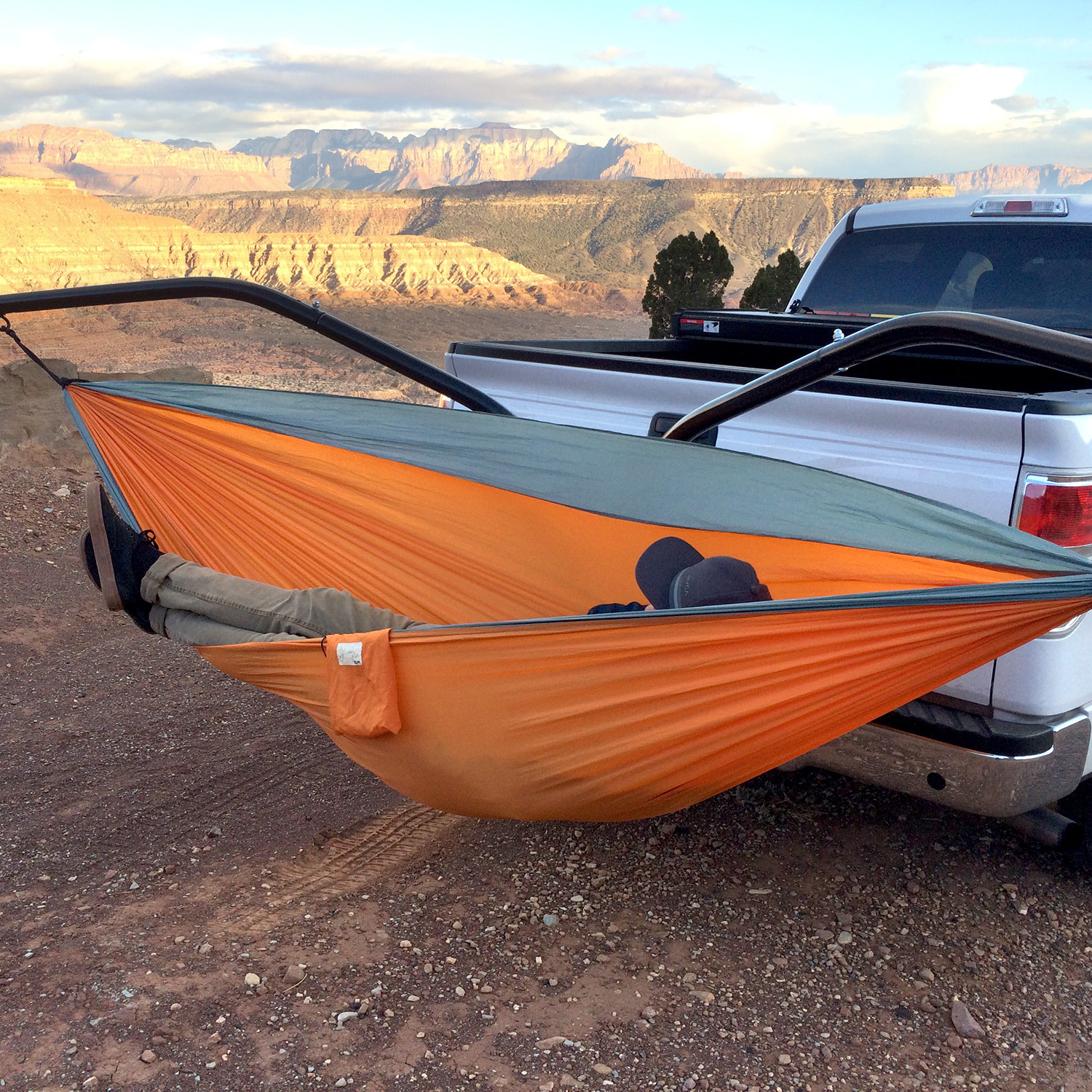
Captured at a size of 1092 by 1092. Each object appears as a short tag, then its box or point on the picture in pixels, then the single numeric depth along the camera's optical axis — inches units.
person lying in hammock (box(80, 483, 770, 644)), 107.8
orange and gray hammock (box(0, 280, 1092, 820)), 76.2
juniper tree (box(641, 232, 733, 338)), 514.9
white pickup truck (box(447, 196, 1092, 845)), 84.6
